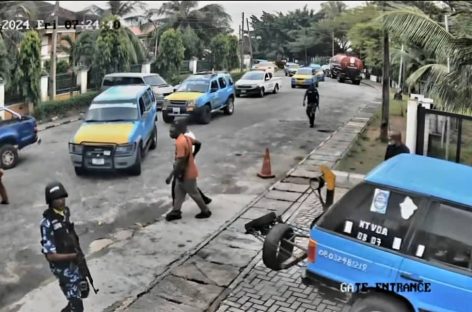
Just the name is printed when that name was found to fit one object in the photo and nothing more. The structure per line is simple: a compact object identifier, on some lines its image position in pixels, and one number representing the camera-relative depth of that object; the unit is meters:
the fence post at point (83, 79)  14.74
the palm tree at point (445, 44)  9.84
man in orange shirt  8.65
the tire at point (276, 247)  5.51
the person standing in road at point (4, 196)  9.92
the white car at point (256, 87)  19.31
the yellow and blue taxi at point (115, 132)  11.53
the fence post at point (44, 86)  18.44
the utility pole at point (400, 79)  24.38
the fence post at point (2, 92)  16.41
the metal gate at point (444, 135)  9.80
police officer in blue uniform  4.59
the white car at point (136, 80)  12.82
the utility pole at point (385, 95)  15.43
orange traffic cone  11.95
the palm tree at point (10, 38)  11.70
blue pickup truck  12.40
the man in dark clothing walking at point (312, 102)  16.52
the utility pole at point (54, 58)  15.44
